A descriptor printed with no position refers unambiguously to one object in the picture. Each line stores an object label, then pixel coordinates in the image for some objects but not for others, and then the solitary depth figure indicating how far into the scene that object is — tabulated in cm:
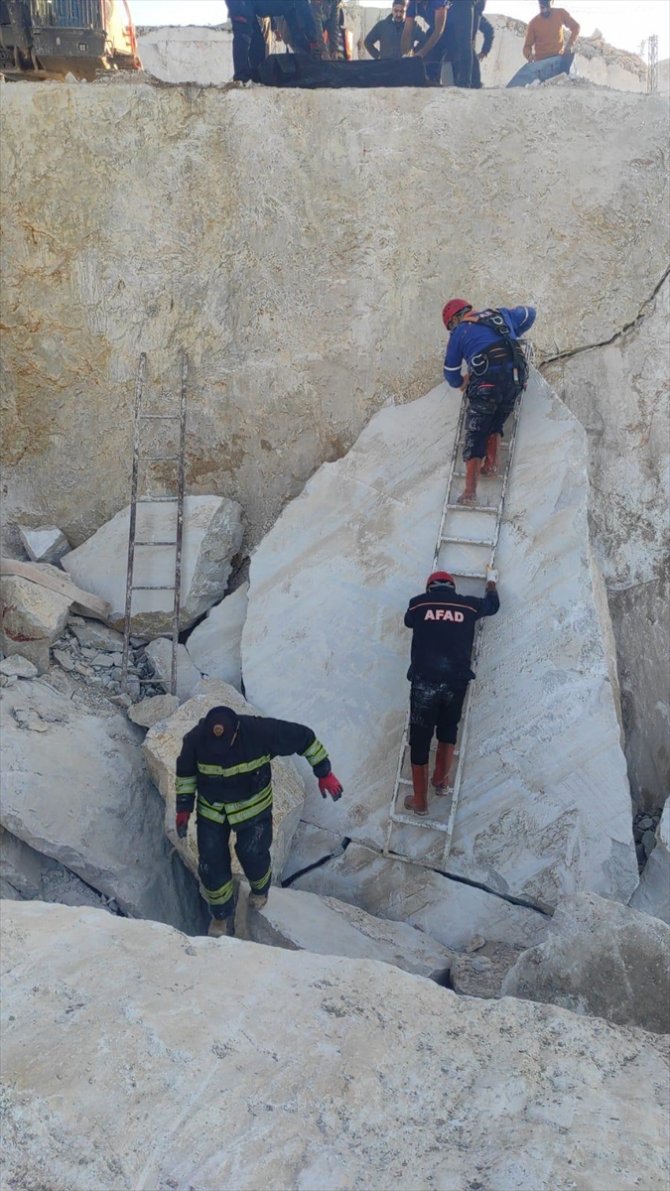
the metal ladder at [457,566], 547
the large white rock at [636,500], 611
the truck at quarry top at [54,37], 781
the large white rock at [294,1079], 261
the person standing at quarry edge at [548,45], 842
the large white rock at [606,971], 363
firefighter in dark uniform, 462
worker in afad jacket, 526
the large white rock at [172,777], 534
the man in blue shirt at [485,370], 566
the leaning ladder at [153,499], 659
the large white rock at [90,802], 534
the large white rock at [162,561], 676
